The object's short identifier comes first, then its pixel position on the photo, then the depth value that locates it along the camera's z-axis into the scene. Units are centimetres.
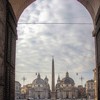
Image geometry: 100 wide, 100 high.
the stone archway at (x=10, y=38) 701
